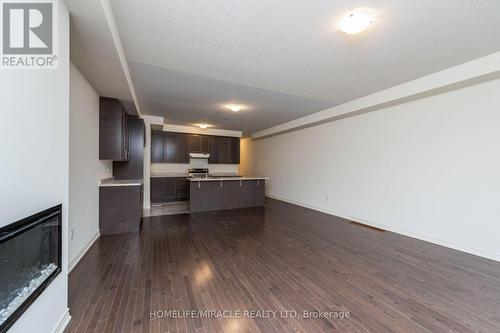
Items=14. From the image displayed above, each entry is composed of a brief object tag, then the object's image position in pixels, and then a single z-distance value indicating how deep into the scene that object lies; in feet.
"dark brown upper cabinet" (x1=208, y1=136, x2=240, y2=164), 26.45
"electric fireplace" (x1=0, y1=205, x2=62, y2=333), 3.36
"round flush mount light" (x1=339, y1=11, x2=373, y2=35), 6.61
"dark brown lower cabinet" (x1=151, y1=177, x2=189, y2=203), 21.61
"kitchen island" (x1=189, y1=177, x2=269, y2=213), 18.52
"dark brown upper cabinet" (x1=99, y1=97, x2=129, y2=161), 11.82
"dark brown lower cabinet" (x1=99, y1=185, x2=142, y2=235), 12.27
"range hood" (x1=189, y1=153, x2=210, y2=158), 24.94
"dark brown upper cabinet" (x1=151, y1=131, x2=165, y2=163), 23.26
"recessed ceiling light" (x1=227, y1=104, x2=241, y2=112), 16.36
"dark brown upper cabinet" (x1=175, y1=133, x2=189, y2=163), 24.41
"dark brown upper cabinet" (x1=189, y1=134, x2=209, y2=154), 25.17
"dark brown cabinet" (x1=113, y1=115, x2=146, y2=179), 16.27
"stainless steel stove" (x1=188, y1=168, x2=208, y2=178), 24.48
